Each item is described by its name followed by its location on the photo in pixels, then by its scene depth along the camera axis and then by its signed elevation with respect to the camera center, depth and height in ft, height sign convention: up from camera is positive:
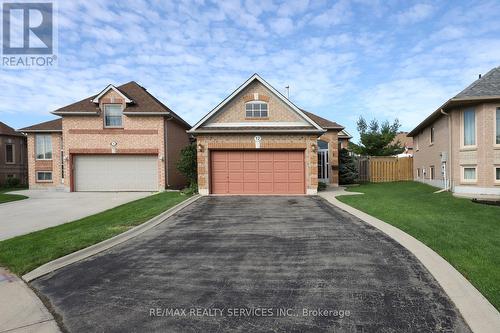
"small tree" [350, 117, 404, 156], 111.86 +7.27
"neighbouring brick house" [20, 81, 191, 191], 66.64 +4.72
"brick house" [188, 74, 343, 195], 54.03 +2.54
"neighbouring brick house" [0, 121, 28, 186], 103.24 +4.38
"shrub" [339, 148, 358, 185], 79.81 -1.79
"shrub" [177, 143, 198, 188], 58.65 -0.04
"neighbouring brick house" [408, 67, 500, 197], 44.68 +3.40
